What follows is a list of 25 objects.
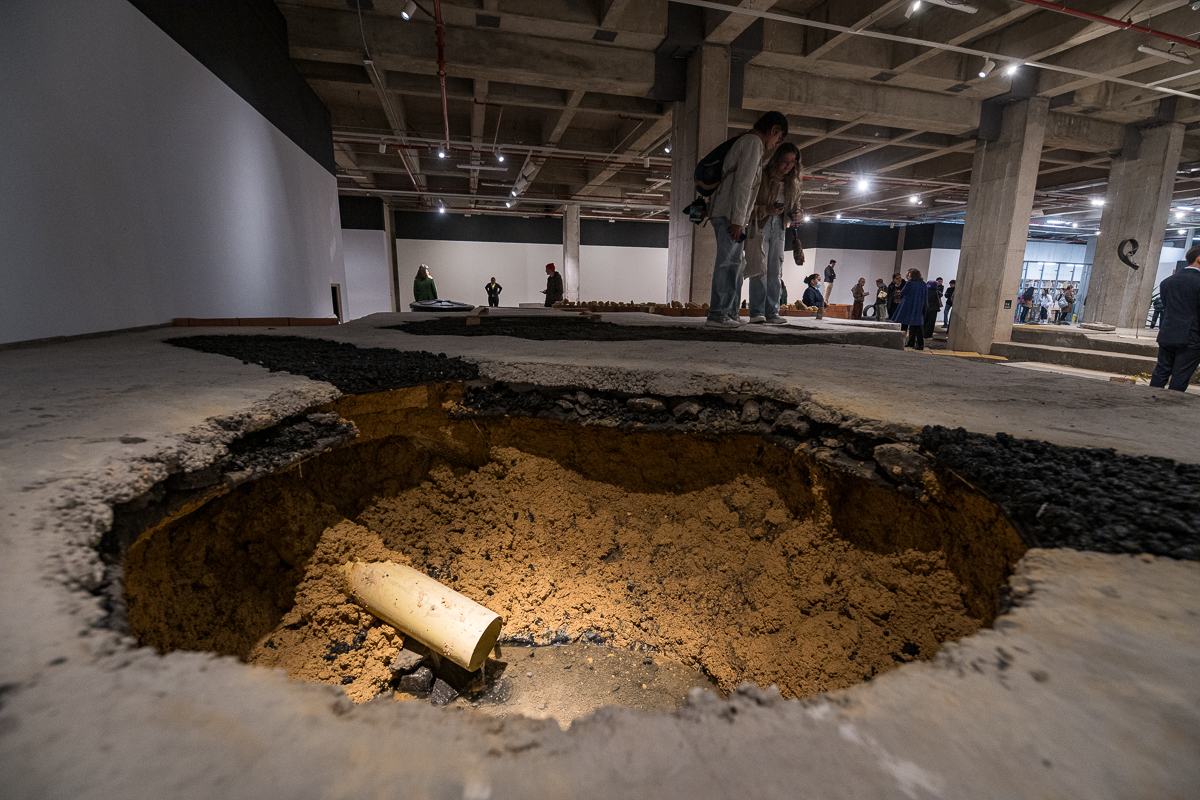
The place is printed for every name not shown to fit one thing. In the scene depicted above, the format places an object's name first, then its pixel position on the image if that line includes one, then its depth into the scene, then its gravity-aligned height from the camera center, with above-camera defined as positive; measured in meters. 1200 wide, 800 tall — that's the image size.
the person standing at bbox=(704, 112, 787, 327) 4.66 +1.07
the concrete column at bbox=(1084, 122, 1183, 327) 9.41 +1.83
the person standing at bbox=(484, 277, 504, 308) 16.41 +0.30
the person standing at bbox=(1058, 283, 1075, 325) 19.17 +0.35
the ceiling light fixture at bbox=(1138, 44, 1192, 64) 6.16 +3.24
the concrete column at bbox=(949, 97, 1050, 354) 8.74 +1.54
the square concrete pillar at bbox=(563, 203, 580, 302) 17.34 +1.79
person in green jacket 10.00 +0.25
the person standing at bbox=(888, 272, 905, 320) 13.18 +0.39
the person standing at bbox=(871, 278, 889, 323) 14.16 +0.17
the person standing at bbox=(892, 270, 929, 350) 9.40 +0.08
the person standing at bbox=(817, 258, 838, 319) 15.46 +1.00
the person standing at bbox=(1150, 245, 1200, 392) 4.52 -0.08
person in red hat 12.05 +0.37
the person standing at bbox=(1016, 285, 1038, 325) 18.97 +0.37
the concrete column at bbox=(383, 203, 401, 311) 16.88 +1.79
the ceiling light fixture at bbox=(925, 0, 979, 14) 5.40 +3.28
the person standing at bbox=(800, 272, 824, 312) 9.36 +0.24
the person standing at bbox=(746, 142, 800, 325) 5.22 +1.00
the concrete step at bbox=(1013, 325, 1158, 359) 7.29 -0.44
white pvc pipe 2.17 -1.39
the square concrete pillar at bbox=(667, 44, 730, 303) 7.07 +2.29
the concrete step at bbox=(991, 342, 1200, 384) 6.78 -0.69
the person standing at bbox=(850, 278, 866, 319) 14.07 +0.27
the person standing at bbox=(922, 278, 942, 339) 12.21 +0.12
